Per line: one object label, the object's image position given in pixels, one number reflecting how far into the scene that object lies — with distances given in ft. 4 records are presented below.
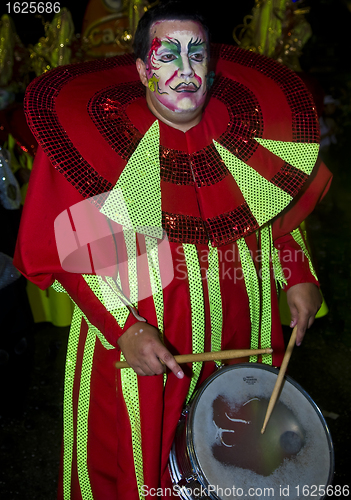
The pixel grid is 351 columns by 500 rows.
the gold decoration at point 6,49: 12.25
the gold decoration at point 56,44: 12.22
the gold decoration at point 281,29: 12.22
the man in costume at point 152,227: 4.11
